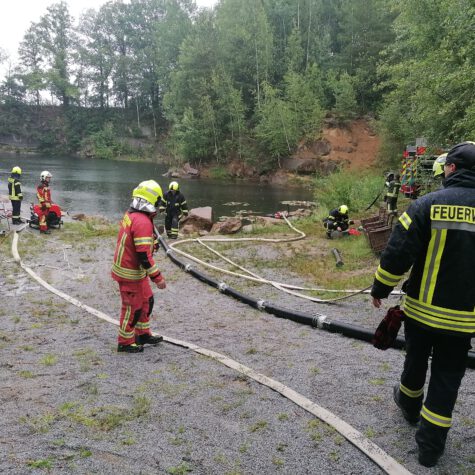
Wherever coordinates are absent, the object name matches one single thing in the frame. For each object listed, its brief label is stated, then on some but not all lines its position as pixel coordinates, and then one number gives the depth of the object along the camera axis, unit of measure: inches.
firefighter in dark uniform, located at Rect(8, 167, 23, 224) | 523.2
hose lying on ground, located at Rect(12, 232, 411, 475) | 103.2
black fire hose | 178.9
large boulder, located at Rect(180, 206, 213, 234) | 589.9
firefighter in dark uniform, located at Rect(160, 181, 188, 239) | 475.3
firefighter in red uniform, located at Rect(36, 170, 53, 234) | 477.7
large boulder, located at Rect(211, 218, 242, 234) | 524.7
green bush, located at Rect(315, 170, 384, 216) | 598.6
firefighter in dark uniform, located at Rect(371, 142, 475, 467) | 99.9
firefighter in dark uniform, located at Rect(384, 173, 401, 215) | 486.6
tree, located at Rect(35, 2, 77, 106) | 2522.1
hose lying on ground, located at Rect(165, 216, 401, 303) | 253.5
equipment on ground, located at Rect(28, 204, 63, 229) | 505.4
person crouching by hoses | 444.1
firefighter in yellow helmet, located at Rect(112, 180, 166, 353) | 173.5
